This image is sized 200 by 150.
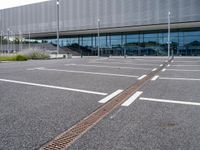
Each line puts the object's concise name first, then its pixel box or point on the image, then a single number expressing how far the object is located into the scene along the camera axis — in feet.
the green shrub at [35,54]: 70.77
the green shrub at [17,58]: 64.25
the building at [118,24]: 99.93
